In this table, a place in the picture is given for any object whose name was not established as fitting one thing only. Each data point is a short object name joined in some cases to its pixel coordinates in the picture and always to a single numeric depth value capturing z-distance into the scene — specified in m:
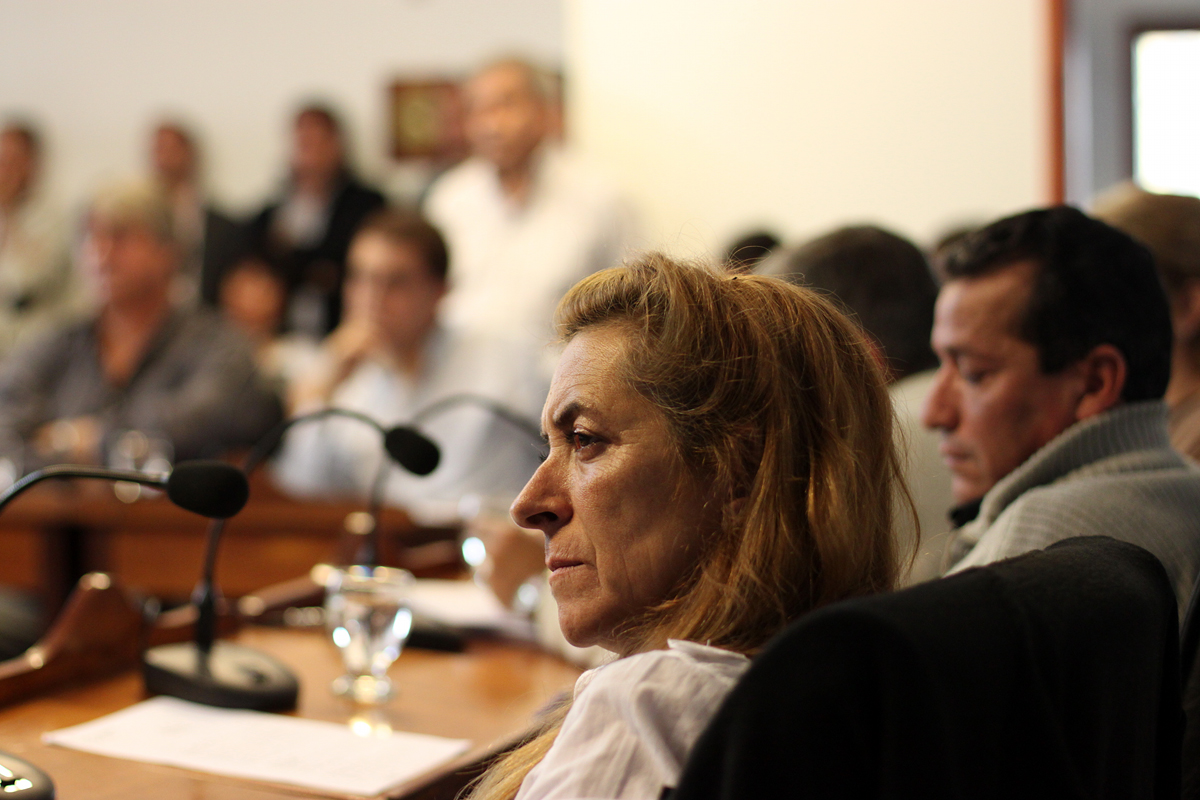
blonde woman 2.97
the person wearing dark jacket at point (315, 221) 7.96
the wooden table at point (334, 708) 3.13
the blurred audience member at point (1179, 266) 3.67
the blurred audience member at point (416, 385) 4.61
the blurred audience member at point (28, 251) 9.11
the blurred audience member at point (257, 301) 8.03
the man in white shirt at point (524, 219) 5.94
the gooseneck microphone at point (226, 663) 3.29
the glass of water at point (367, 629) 3.35
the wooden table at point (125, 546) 4.20
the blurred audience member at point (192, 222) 8.51
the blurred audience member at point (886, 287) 3.69
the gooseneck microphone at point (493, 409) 3.54
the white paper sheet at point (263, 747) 3.15
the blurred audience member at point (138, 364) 4.99
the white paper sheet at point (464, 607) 3.57
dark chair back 2.40
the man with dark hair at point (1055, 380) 3.23
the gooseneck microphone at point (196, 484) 3.16
